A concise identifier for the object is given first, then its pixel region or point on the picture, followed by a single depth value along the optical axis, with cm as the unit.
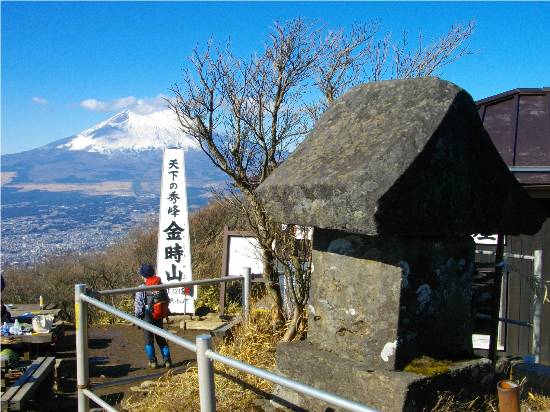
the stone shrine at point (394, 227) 271
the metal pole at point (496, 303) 369
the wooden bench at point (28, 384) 539
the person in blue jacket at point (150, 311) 698
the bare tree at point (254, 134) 657
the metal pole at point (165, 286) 436
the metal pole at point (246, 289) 552
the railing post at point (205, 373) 243
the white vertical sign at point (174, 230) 1129
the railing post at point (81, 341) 391
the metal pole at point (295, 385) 175
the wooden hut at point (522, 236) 716
